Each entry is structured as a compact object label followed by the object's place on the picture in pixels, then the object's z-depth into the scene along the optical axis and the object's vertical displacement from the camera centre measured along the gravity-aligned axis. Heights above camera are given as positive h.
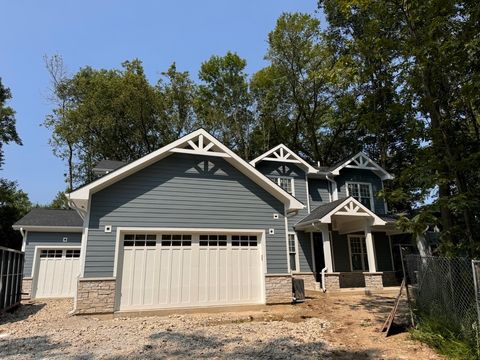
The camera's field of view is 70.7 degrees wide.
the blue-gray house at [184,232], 9.54 +0.93
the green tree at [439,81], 6.99 +4.31
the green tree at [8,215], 23.97 +3.65
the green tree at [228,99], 28.78 +13.71
